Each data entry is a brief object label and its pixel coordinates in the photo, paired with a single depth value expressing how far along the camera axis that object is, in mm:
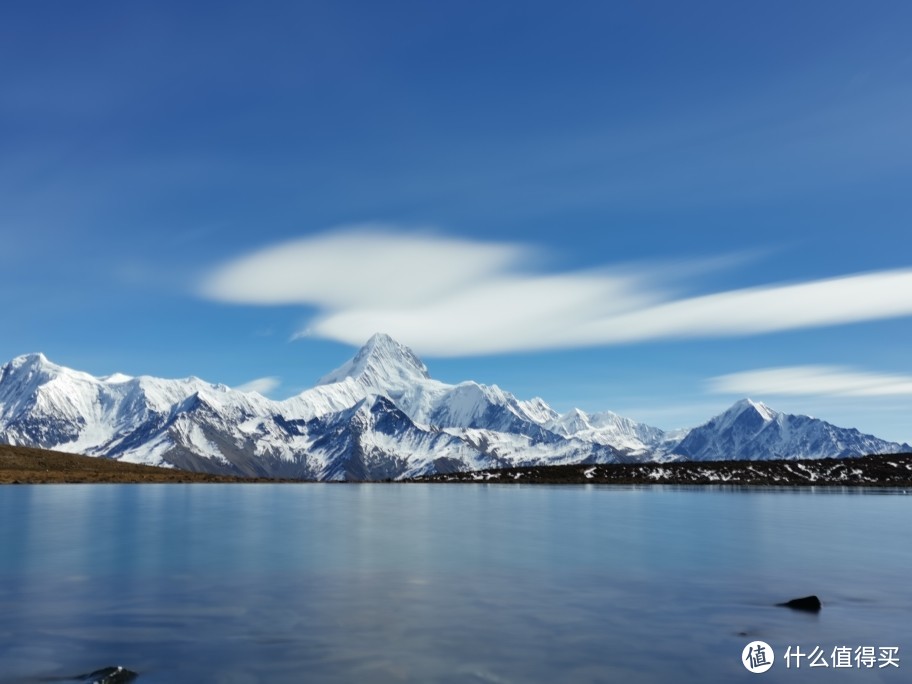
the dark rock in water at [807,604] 31344
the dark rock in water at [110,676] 20448
